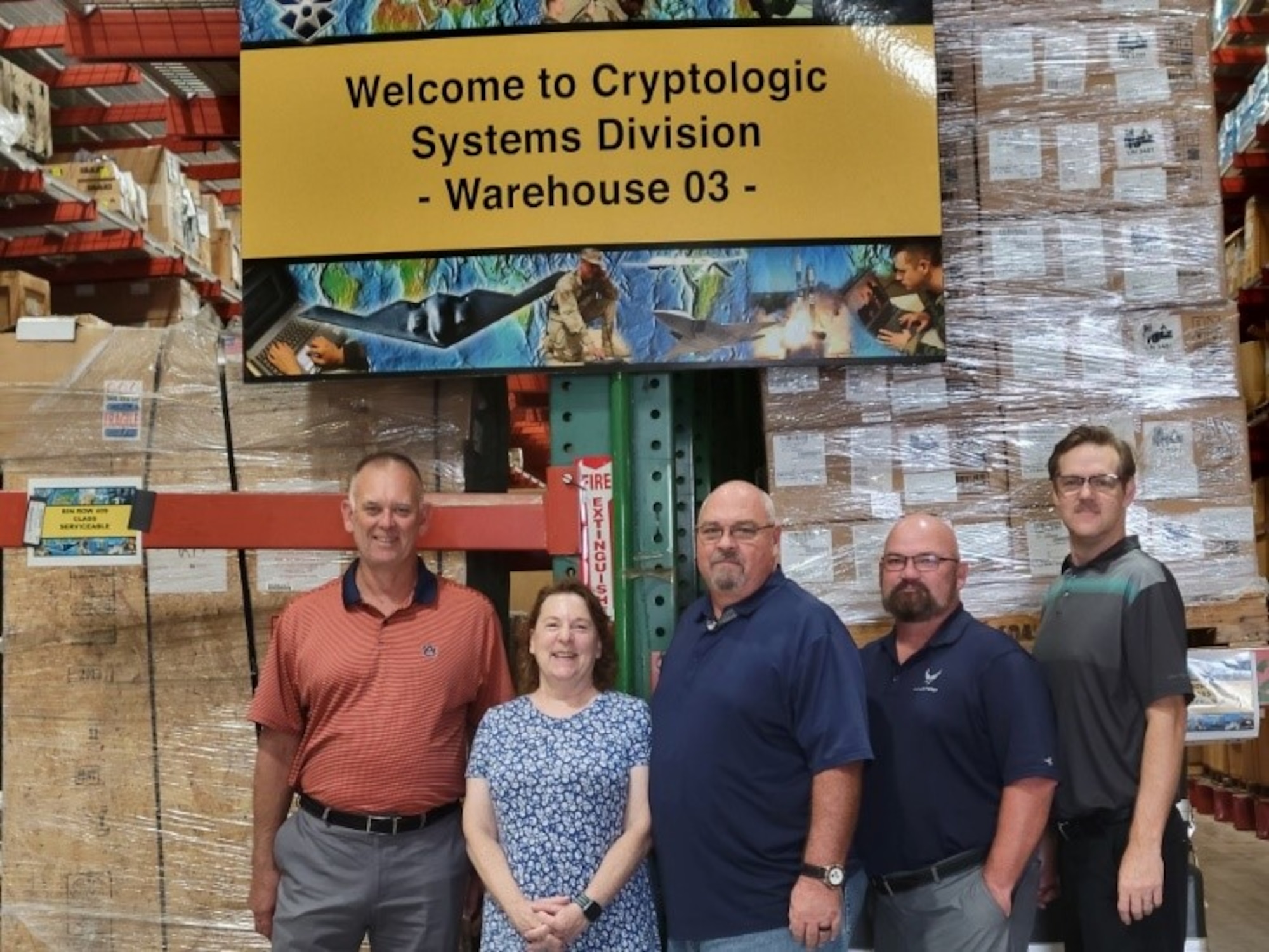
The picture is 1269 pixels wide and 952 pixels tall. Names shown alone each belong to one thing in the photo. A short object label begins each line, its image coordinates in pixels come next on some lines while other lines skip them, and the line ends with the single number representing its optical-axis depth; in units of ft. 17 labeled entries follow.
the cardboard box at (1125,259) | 13.75
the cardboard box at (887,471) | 13.60
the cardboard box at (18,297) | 24.00
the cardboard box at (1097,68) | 13.92
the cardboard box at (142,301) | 30.55
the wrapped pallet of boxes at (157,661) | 14.32
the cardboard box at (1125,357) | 13.64
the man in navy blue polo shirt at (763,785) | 10.71
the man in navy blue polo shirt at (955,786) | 11.21
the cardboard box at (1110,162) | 13.83
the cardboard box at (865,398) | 13.75
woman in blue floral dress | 10.85
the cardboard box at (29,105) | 28.73
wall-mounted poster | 13.64
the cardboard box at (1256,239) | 33.42
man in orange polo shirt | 12.02
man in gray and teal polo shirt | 11.20
